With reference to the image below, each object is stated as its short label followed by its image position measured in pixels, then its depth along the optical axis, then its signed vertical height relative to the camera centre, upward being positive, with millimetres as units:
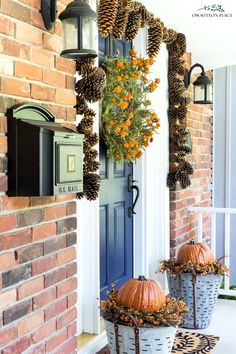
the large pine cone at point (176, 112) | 3920 +428
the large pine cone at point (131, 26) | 3029 +865
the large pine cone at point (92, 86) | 2387 +392
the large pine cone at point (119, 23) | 2781 +812
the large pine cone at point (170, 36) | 3697 +993
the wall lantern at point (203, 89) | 3936 +615
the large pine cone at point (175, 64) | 3926 +815
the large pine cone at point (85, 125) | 2473 +205
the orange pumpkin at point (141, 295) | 2617 -706
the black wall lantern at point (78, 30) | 1941 +547
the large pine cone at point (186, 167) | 3973 -13
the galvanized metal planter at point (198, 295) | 3373 -904
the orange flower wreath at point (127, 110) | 2982 +350
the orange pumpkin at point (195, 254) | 3502 -644
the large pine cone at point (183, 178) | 3904 -101
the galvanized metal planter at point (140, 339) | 2471 -888
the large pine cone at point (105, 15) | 2500 +772
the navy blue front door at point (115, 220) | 3195 -381
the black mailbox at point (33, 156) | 1839 +37
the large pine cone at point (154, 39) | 3295 +858
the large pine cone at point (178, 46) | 3868 +952
